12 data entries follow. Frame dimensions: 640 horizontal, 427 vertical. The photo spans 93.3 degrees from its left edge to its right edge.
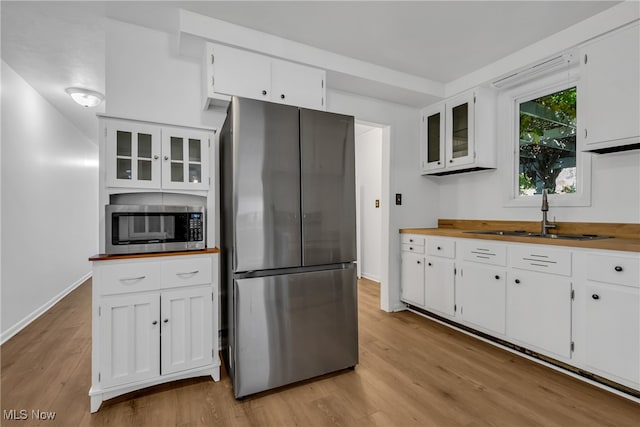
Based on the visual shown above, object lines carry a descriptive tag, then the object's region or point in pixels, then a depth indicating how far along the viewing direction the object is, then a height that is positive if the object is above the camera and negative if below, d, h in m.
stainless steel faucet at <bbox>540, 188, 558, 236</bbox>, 2.64 -0.01
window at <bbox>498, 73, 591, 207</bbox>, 2.67 +0.68
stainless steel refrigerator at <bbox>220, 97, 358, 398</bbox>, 1.93 -0.22
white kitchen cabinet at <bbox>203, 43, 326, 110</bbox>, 2.32 +1.10
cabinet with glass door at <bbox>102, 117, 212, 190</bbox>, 2.03 +0.41
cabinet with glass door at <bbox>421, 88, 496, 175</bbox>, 3.13 +0.87
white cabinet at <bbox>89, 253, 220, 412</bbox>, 1.81 -0.70
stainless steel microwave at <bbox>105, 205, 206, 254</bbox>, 1.88 -0.10
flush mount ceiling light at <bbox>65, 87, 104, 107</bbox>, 3.31 +1.29
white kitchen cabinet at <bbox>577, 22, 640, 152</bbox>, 2.03 +0.85
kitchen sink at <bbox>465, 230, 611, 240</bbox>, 2.35 -0.19
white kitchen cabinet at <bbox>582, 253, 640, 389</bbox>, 1.81 -0.66
